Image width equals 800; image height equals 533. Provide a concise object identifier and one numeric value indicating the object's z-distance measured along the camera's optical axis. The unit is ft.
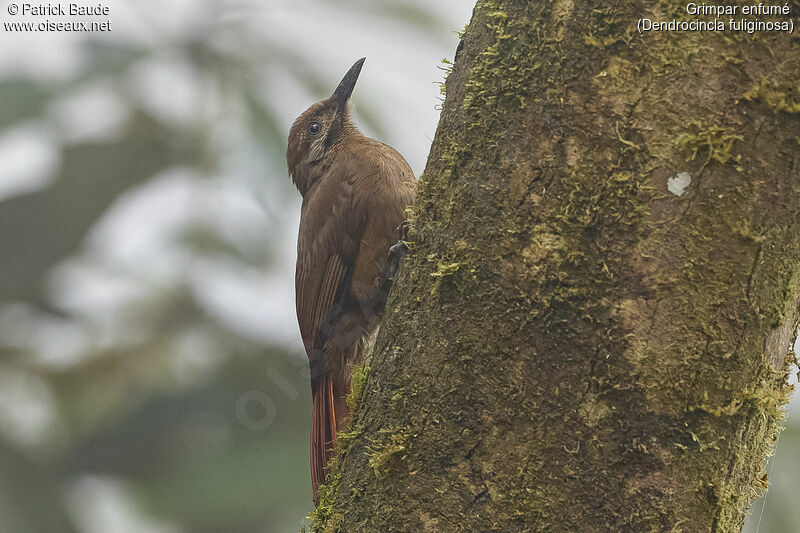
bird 16.78
